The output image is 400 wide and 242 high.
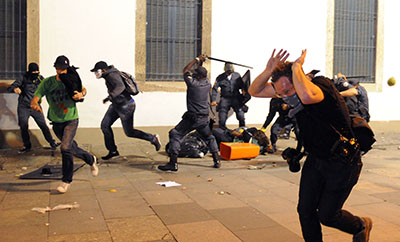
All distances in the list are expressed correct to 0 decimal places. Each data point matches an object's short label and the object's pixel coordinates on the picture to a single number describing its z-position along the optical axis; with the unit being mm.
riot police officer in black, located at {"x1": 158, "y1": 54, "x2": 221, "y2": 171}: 8320
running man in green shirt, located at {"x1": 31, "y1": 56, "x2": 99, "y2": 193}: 6574
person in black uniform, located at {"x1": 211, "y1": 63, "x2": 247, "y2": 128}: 11758
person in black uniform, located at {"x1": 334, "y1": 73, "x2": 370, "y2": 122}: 8727
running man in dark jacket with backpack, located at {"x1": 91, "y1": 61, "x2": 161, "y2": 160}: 8992
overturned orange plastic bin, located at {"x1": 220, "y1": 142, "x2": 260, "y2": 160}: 9430
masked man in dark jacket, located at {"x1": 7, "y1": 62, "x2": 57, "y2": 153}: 10102
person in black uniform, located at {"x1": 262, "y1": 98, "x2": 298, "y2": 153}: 10567
